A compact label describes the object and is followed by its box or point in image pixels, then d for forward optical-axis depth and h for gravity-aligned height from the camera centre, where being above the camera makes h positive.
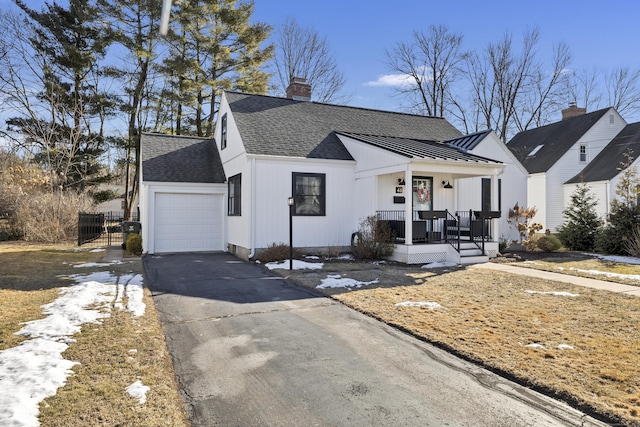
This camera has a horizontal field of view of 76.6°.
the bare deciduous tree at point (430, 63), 30.28 +11.52
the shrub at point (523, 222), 14.91 -0.25
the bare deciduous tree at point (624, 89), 30.25 +9.64
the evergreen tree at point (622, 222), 12.82 -0.19
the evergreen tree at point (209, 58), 23.94 +9.56
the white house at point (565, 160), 23.06 +3.20
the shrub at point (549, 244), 14.35 -1.01
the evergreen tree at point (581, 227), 14.46 -0.41
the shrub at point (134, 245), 13.44 -1.04
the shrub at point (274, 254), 11.56 -1.15
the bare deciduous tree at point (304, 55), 29.69 +11.70
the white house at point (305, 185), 11.91 +0.95
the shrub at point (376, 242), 11.82 -0.81
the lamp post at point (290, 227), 10.19 -0.32
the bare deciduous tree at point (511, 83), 30.53 +10.18
